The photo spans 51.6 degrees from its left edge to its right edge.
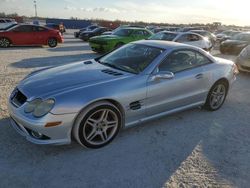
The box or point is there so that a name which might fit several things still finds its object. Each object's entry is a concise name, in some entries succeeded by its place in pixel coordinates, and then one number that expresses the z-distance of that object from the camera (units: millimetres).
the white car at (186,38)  11766
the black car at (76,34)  24867
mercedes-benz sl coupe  3326
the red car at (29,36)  14163
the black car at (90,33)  21359
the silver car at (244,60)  8836
